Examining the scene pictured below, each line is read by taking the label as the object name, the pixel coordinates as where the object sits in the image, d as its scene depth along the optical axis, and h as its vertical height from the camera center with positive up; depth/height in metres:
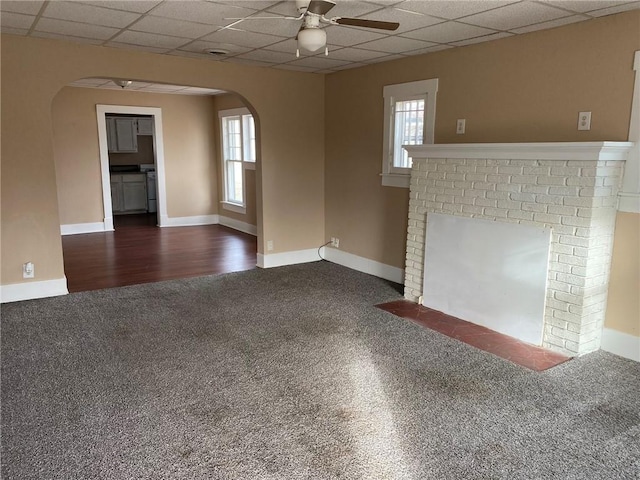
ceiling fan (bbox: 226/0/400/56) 2.83 +0.77
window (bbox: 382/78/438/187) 4.64 +0.33
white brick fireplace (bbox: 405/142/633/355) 3.19 -0.37
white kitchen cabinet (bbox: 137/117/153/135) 9.59 +0.57
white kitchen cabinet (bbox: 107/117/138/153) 9.33 +0.39
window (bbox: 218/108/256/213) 7.79 +0.04
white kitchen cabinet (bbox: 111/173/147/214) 9.60 -0.77
